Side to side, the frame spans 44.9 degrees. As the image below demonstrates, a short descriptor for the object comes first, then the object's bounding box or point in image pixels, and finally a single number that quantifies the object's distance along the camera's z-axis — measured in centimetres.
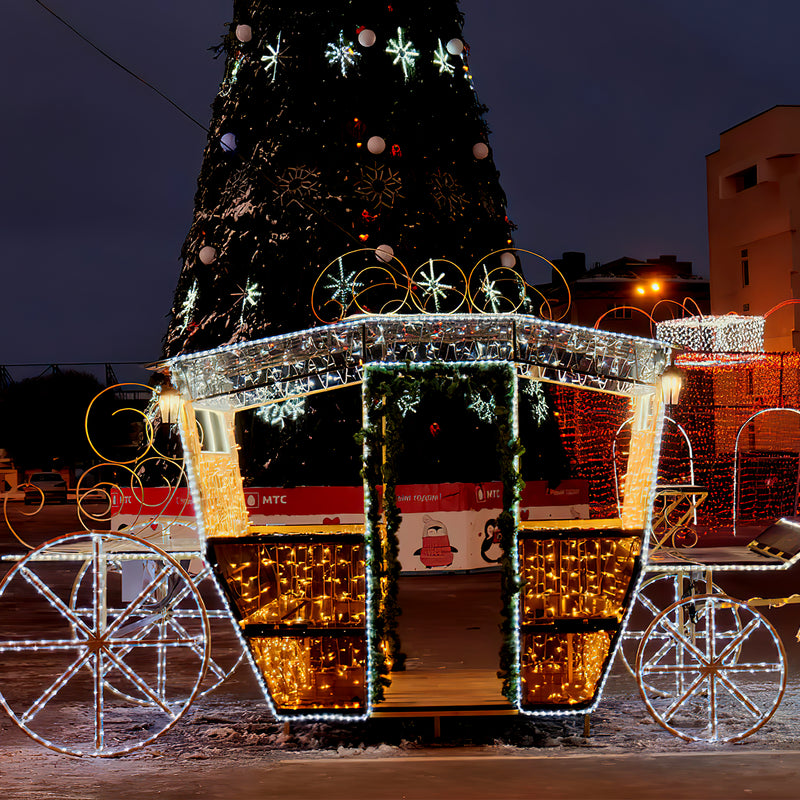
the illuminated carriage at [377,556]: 588
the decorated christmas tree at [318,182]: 1238
